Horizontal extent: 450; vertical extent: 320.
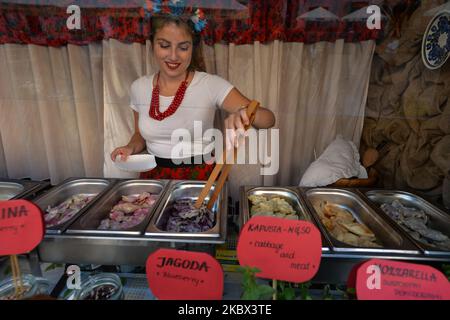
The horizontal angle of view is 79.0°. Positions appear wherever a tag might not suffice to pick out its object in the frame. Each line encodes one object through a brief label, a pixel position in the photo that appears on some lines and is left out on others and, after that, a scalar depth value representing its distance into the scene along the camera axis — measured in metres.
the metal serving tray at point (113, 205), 1.01
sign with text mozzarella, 0.66
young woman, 1.52
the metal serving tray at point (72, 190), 1.34
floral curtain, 1.54
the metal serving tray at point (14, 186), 1.43
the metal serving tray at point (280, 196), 1.26
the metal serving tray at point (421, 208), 0.98
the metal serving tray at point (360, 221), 0.96
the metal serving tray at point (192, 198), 1.00
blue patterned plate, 1.38
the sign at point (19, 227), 0.75
